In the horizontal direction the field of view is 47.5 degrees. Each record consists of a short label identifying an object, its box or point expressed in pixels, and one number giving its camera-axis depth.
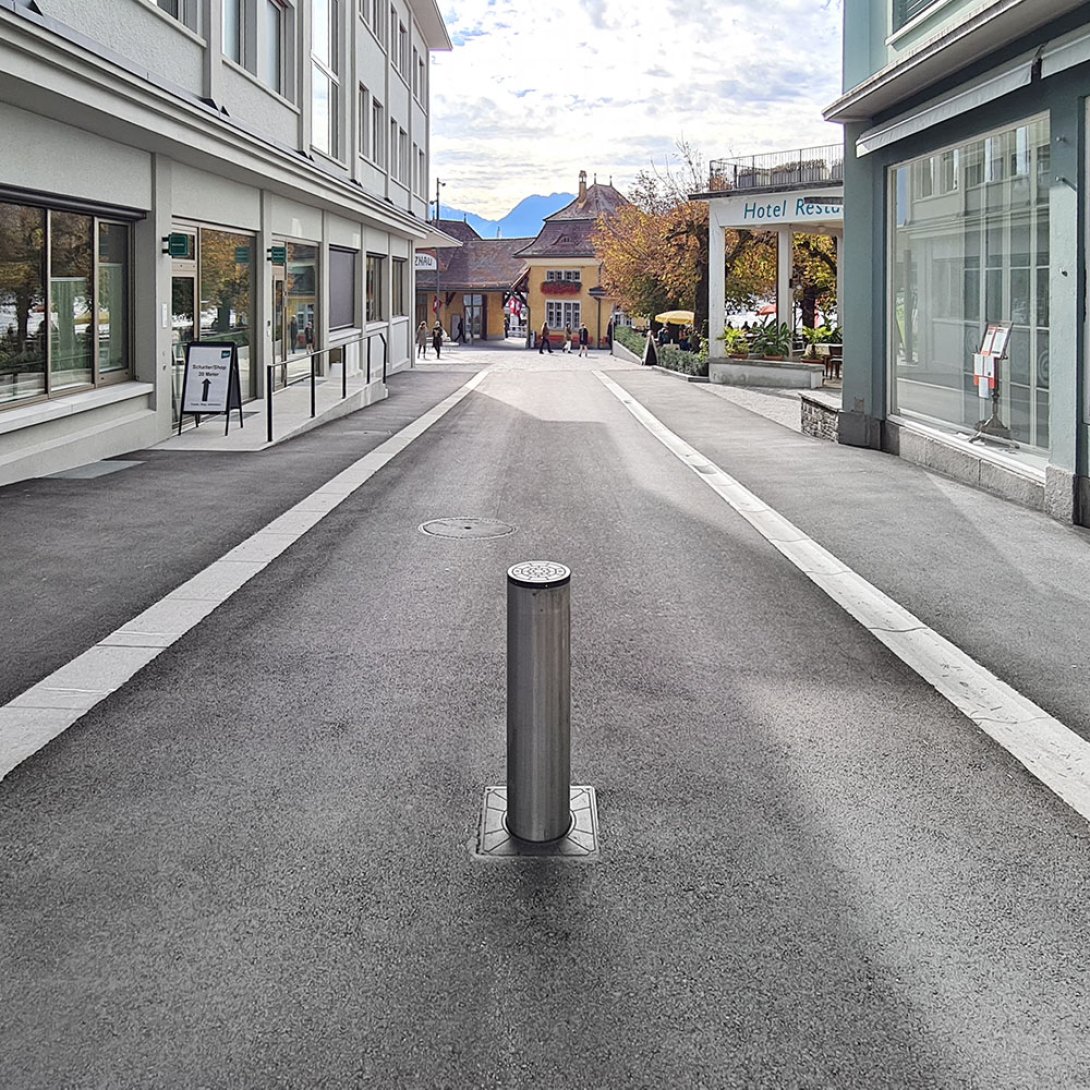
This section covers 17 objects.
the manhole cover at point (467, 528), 9.87
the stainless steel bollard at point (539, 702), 3.96
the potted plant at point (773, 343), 34.88
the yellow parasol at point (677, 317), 48.84
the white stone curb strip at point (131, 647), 5.18
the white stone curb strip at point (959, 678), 4.87
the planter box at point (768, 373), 32.75
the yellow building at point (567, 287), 77.44
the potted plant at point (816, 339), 34.28
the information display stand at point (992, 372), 12.58
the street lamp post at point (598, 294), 76.00
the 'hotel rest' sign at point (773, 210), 34.72
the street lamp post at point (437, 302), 76.56
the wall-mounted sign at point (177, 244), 15.34
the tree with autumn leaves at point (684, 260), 45.72
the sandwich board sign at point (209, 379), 16.41
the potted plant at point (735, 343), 35.88
